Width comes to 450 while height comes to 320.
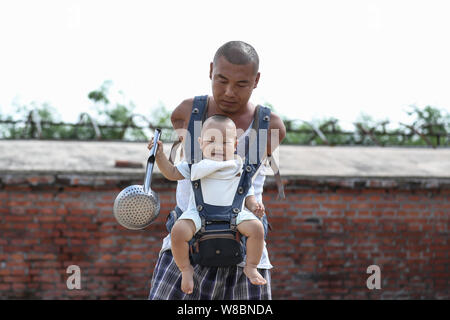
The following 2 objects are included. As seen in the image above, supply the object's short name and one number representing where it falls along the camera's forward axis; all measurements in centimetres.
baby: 386
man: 397
